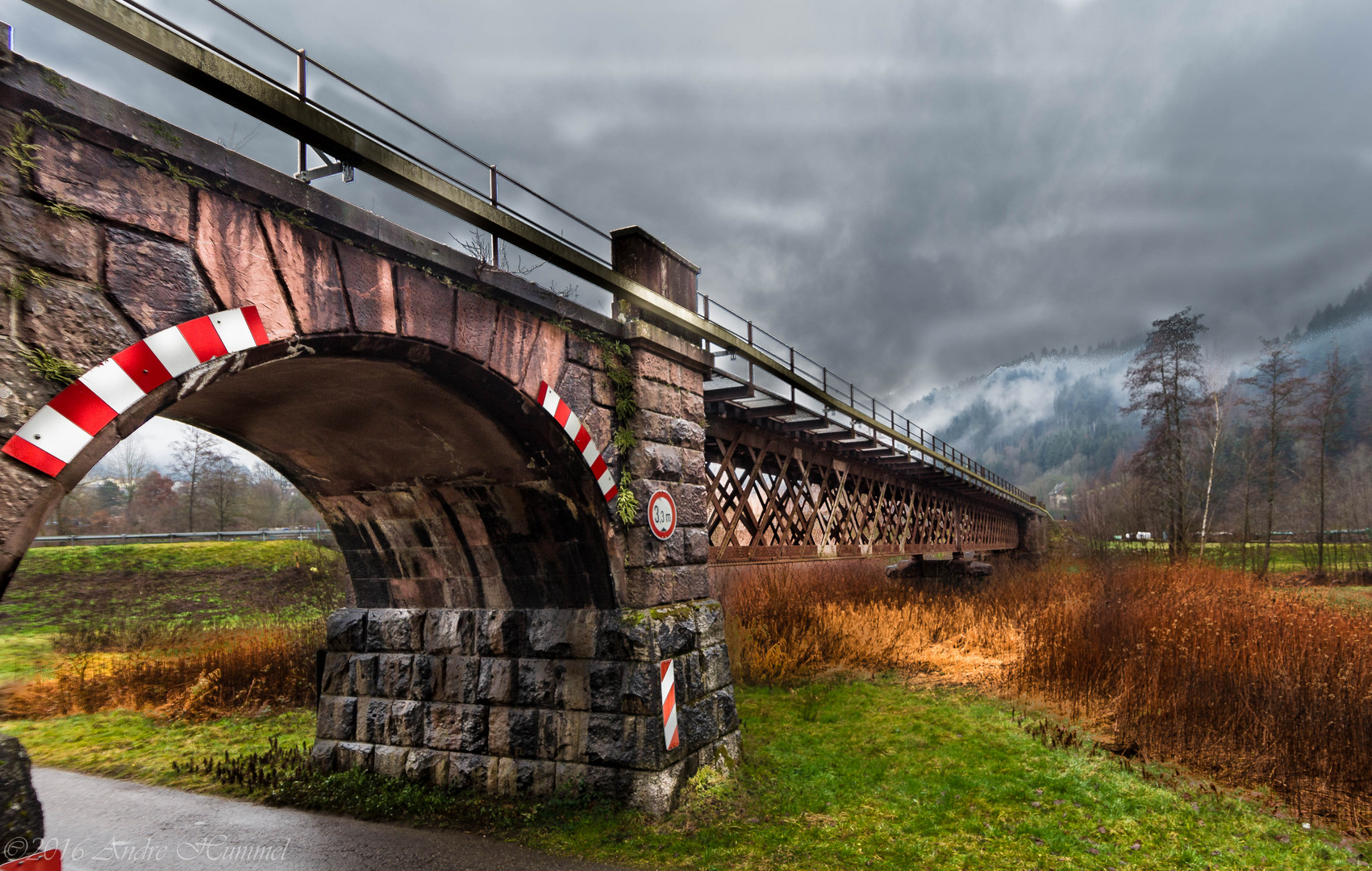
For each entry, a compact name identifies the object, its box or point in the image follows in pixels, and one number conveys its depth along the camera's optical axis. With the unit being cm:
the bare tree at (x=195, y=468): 3350
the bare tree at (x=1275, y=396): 3316
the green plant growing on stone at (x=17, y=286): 311
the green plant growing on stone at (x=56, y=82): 319
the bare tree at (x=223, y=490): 3425
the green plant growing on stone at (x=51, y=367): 315
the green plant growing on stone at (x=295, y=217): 423
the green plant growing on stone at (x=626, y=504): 691
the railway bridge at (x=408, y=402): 330
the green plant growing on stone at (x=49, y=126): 317
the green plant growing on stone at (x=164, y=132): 360
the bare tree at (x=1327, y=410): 3362
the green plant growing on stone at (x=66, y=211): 324
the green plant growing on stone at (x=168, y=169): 355
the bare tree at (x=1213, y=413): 3186
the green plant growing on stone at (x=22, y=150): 310
